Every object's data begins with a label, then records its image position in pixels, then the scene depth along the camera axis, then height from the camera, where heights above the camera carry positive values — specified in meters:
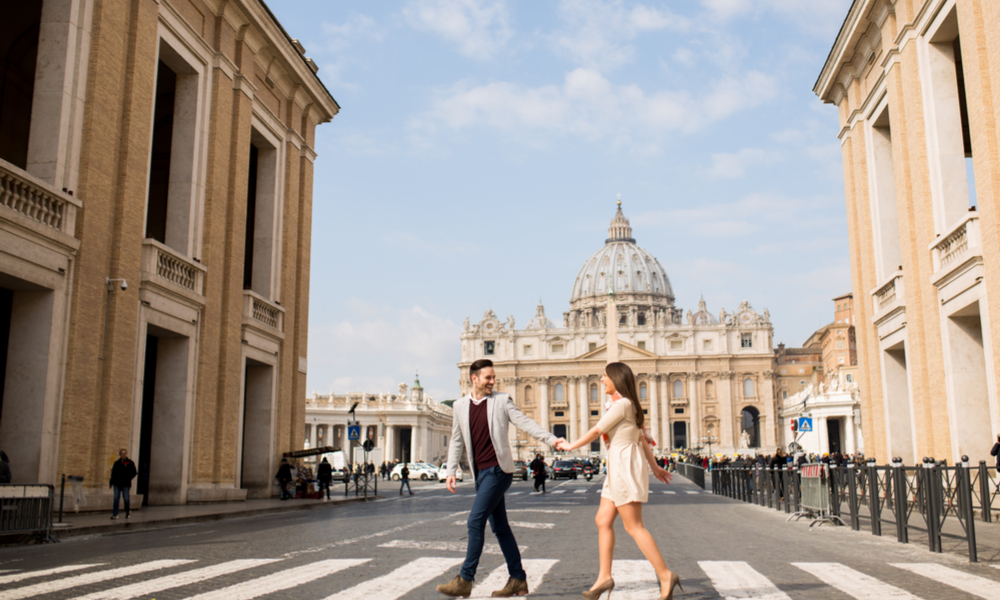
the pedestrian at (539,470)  31.84 -0.75
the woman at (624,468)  6.43 -0.14
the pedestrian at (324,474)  25.28 -0.71
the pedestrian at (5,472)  12.51 -0.32
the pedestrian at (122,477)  14.84 -0.46
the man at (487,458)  6.60 -0.06
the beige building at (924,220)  15.18 +4.81
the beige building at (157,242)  14.55 +4.23
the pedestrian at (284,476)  23.59 -0.71
